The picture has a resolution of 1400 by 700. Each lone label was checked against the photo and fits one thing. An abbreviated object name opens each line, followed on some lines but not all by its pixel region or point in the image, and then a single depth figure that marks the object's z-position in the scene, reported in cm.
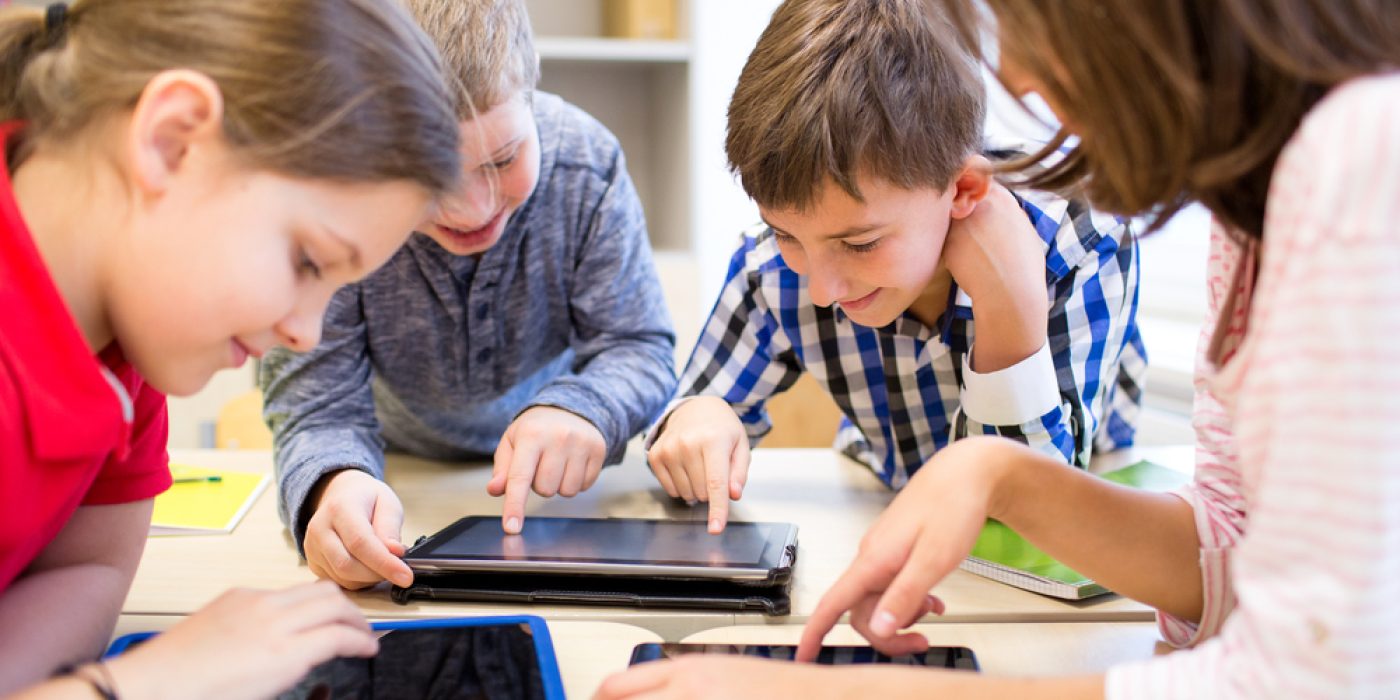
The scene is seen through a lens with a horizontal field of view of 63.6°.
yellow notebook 100
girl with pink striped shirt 43
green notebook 82
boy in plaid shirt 97
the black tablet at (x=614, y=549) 81
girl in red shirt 58
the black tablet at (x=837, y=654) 66
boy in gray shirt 102
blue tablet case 66
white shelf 218
